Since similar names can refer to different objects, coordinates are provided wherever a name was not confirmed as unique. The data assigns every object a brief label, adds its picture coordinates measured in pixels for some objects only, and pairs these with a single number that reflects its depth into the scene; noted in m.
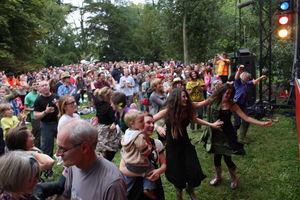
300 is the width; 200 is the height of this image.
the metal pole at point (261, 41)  8.88
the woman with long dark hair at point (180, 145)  3.62
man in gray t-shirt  1.74
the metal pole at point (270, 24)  9.00
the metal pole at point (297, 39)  6.54
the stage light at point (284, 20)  6.56
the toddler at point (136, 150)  2.74
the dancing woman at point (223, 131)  4.32
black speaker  10.52
